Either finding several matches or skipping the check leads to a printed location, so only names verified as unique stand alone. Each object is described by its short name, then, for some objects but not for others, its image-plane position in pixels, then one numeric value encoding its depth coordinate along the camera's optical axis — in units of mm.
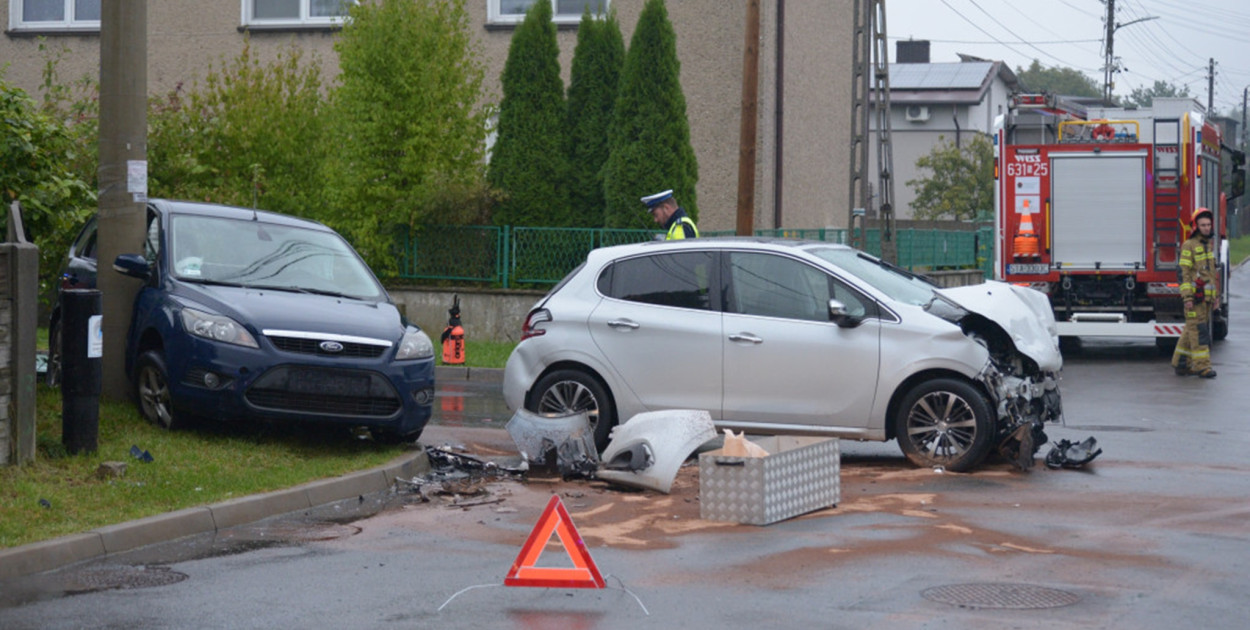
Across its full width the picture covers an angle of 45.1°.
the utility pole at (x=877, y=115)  24828
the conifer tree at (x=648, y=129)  23188
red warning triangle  6684
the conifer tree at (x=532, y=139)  23734
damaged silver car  10375
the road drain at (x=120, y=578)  6852
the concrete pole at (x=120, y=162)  10789
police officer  13141
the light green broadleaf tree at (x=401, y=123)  22219
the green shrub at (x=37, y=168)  10422
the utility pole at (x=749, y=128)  20953
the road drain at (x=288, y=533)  8086
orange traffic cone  20750
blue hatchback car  10016
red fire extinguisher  18844
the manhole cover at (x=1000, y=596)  6441
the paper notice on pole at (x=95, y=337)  9234
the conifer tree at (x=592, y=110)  24078
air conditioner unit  63281
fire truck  20344
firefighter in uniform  17766
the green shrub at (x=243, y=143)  21922
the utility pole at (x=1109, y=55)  65562
